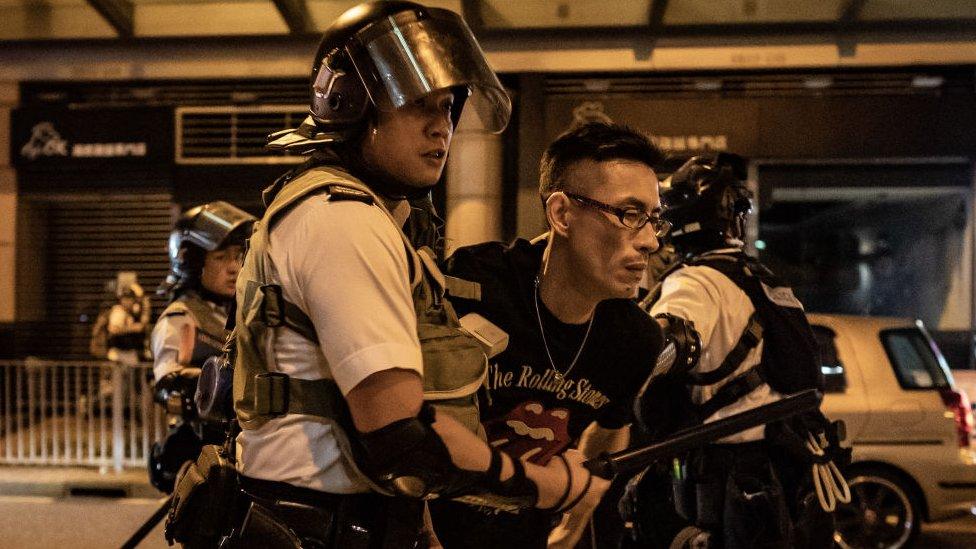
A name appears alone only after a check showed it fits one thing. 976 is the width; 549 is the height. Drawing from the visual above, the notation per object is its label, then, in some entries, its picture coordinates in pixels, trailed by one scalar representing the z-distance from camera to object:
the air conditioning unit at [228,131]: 11.93
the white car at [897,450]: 6.12
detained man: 2.46
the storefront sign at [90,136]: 12.04
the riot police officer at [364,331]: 1.67
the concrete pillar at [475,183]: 11.33
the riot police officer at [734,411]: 3.43
